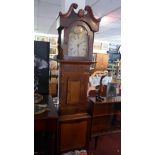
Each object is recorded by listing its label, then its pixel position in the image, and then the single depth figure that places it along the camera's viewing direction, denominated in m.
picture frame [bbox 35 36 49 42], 7.07
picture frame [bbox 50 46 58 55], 7.15
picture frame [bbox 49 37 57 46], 7.35
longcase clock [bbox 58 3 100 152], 1.58
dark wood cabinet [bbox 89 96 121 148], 2.01
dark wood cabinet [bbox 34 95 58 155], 1.46
